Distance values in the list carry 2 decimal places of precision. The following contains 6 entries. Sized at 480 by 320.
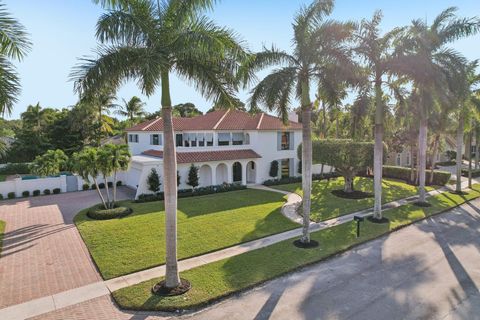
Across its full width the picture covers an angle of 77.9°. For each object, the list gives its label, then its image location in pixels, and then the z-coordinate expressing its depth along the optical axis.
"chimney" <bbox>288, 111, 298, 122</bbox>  33.25
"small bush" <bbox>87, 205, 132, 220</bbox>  16.88
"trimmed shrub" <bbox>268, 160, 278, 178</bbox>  28.89
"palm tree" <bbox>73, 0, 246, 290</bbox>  7.93
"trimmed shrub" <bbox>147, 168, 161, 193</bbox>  22.25
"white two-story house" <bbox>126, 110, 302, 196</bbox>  25.56
